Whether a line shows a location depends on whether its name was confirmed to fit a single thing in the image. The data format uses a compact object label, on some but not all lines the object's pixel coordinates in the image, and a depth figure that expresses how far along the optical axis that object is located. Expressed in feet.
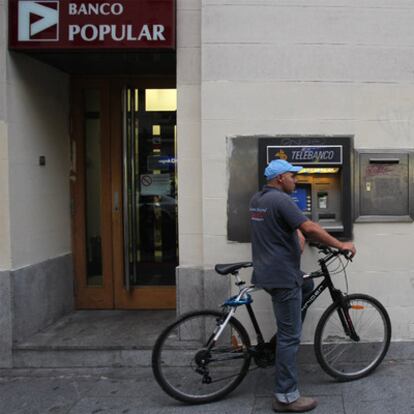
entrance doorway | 19.93
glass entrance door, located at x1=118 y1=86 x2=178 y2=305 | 19.94
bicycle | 13.62
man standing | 12.88
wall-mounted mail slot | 16.20
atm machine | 15.92
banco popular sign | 15.97
